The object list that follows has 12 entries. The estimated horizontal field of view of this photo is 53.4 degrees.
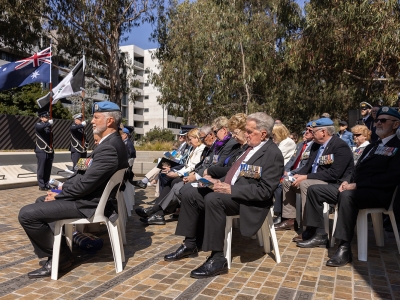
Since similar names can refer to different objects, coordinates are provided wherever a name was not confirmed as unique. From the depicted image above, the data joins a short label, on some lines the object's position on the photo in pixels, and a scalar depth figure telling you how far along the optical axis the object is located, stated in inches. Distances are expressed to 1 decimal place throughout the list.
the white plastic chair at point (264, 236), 159.9
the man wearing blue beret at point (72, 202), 147.9
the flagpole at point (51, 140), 417.8
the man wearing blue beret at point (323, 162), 201.6
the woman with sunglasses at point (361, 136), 267.7
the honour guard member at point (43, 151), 408.5
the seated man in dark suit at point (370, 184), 168.6
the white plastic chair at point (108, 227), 148.6
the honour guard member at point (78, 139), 442.6
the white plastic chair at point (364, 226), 171.3
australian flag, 464.1
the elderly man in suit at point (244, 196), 154.7
